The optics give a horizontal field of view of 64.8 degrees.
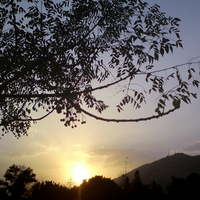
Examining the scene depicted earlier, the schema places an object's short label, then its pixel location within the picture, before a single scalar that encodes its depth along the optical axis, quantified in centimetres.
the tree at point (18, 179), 2188
